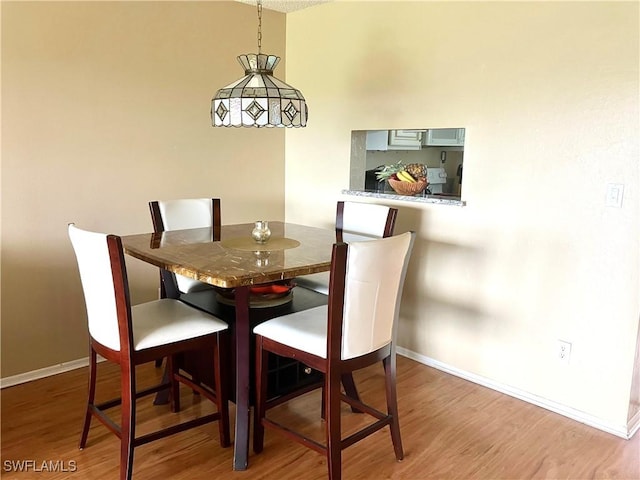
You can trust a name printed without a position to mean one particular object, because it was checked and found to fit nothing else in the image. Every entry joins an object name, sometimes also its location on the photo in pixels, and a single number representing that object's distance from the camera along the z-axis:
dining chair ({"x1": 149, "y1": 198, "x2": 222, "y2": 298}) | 2.68
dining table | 1.96
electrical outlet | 2.65
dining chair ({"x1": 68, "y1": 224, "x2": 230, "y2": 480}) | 1.93
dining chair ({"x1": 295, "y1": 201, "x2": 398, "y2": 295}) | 2.72
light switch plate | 2.39
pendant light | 2.07
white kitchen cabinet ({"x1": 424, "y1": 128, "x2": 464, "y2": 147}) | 3.13
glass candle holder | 2.53
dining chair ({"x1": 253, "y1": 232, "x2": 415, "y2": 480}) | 1.90
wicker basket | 3.16
